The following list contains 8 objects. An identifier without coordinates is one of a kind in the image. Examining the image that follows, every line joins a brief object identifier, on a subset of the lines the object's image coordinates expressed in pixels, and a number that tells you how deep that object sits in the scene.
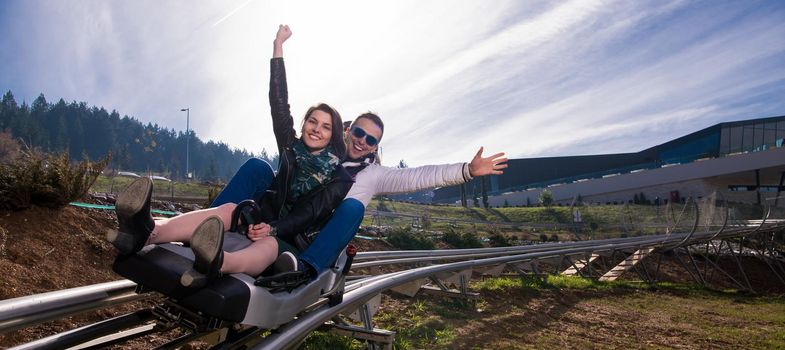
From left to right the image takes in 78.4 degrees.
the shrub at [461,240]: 15.44
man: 3.28
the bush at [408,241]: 13.56
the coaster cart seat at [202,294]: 2.02
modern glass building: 50.78
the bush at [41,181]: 5.04
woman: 2.04
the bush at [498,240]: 16.97
